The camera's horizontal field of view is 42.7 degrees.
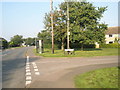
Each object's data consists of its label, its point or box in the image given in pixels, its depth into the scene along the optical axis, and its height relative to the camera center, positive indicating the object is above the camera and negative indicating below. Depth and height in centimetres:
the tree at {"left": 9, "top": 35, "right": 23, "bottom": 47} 13032 +367
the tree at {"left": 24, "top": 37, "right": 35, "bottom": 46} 14485 +204
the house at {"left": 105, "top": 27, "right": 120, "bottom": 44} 5945 +327
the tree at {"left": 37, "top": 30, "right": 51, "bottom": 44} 3572 +233
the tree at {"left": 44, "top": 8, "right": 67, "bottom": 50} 3247 +389
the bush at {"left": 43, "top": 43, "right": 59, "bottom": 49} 4903 -105
